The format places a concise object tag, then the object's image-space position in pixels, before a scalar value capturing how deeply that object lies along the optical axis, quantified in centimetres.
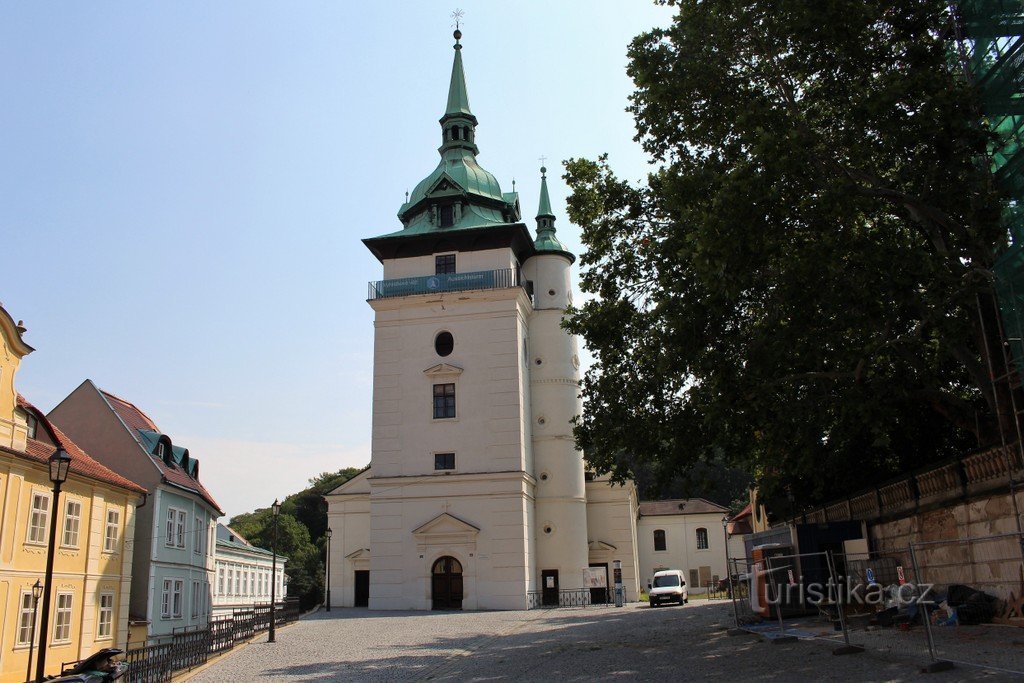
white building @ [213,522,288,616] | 4928
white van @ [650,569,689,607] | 3744
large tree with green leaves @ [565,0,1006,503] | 1560
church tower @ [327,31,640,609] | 3928
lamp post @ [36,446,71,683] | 1606
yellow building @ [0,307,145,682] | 2184
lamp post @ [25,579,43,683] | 2218
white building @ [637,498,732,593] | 7119
